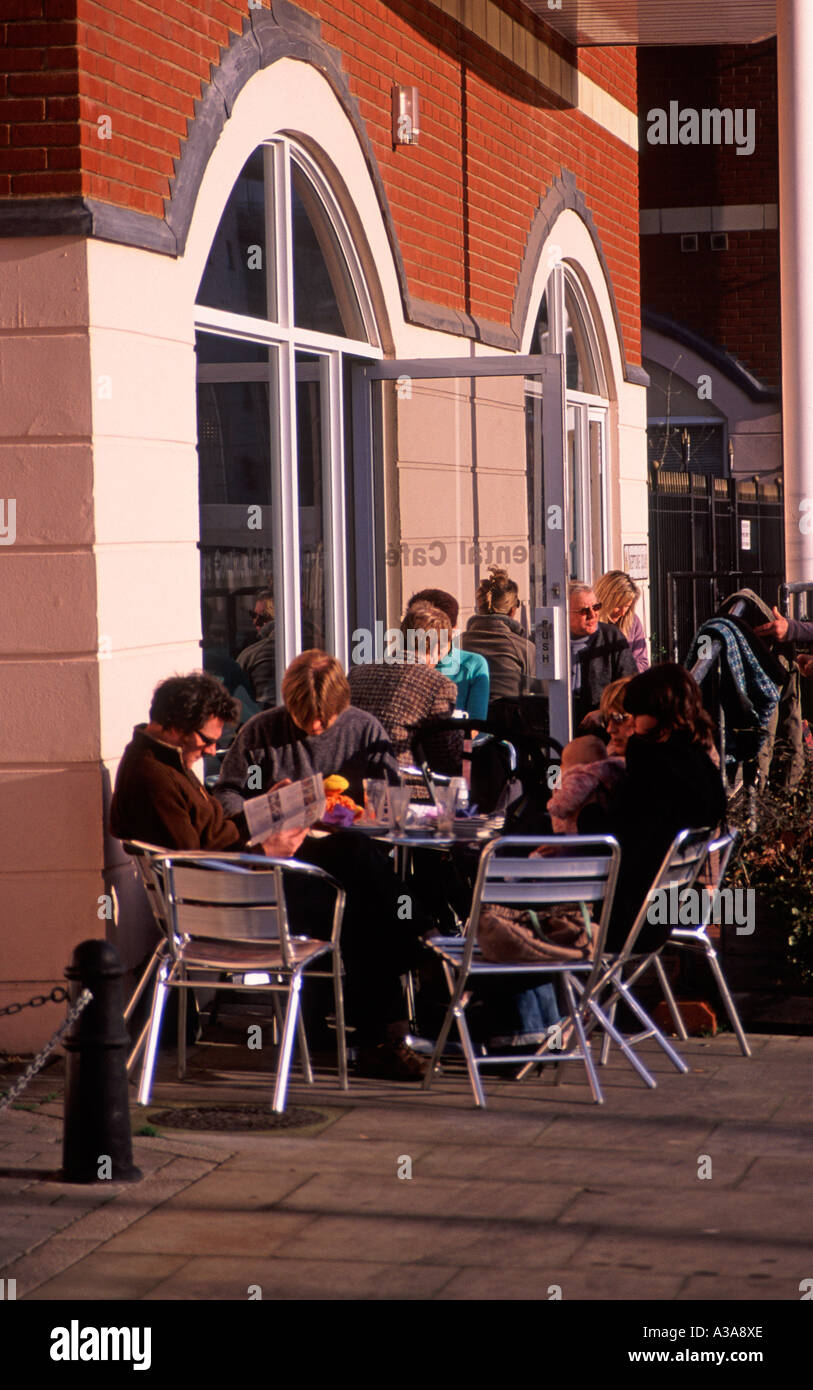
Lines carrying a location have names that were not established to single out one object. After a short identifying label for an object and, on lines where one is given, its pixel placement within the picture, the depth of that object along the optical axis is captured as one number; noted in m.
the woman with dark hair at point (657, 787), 11.97
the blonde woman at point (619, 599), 20.72
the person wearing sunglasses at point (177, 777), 11.88
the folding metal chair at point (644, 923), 11.77
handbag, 11.56
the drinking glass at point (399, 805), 12.42
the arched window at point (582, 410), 24.42
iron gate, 31.08
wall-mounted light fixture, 18.25
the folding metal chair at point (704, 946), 12.57
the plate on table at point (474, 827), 12.54
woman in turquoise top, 17.12
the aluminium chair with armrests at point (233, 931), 11.27
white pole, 24.23
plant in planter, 13.47
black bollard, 9.64
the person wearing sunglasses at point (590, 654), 19.08
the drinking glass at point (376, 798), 12.68
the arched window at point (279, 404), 15.22
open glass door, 17.33
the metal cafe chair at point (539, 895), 11.25
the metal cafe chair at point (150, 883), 11.62
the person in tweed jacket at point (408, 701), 15.04
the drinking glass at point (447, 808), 12.50
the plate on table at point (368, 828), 12.48
